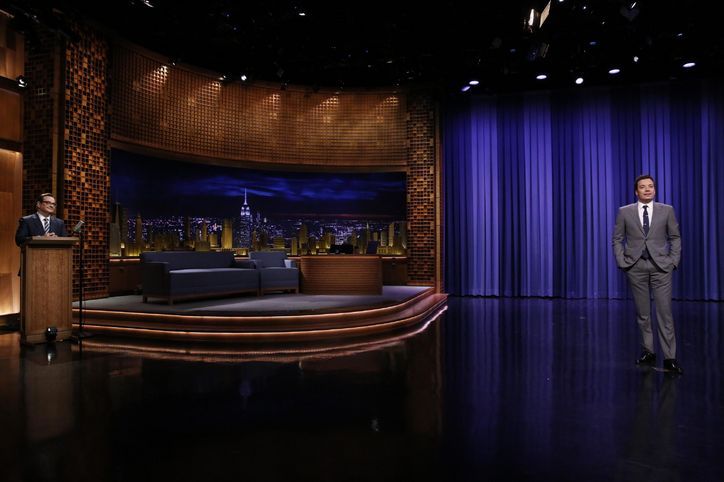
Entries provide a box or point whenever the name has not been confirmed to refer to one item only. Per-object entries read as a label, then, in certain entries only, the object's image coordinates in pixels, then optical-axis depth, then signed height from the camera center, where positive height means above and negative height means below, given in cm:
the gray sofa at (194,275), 614 -39
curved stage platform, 478 -81
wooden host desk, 752 -45
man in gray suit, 342 -8
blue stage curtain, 873 +128
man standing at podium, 456 +25
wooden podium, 450 -39
